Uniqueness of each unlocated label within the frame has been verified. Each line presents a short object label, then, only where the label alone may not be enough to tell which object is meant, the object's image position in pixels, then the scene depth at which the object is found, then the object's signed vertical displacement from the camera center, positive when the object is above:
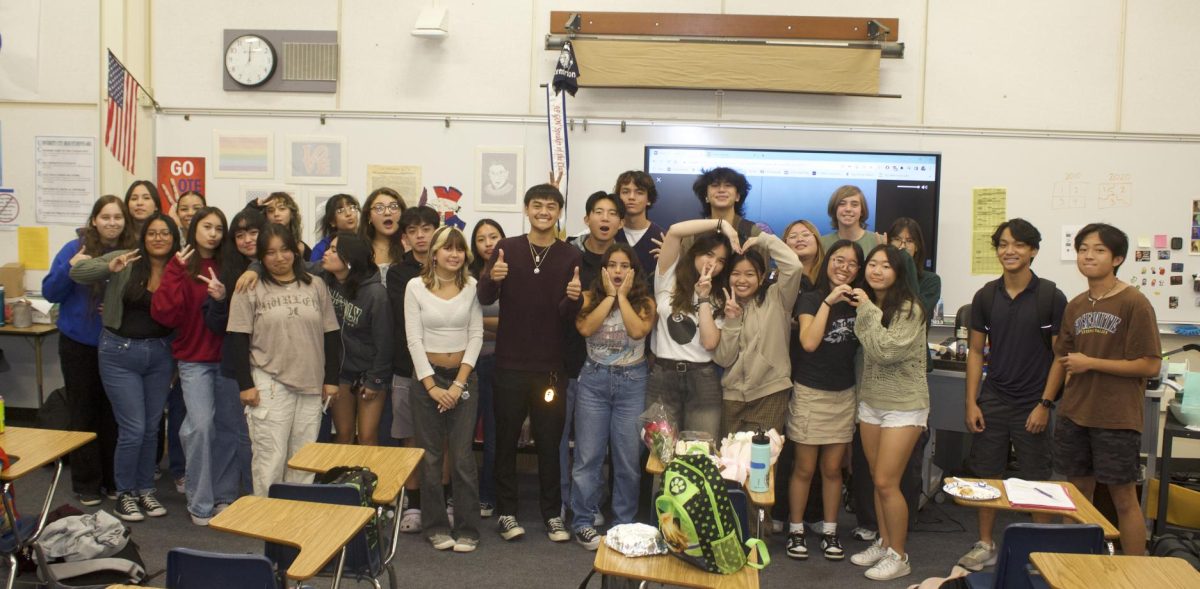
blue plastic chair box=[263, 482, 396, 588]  2.79 -1.03
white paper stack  2.95 -0.83
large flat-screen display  5.63 +0.47
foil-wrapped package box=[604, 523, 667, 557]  2.47 -0.84
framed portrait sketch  5.82 +0.43
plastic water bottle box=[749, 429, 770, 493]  3.05 -0.76
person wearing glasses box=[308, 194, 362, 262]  4.52 +0.10
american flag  5.49 +0.75
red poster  5.94 +0.40
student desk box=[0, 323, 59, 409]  5.49 -0.65
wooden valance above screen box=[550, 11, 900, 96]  5.57 +1.25
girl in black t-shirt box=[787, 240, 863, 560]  3.77 -0.60
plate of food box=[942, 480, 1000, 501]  3.03 -0.83
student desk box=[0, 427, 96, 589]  2.91 -0.78
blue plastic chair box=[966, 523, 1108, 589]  2.63 -0.87
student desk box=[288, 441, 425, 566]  3.02 -0.81
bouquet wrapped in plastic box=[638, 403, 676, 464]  3.15 -0.70
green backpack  2.38 -0.75
